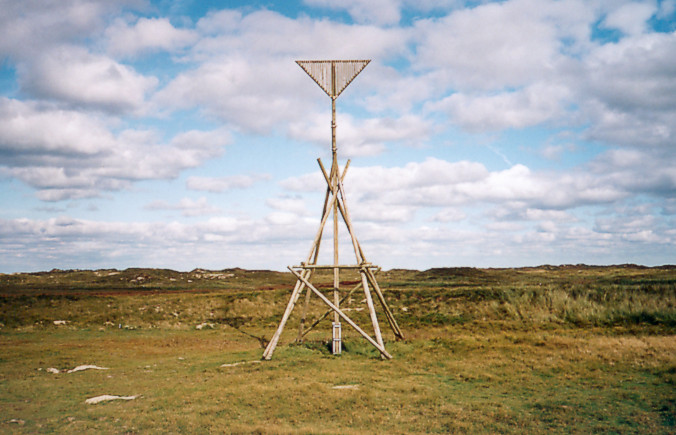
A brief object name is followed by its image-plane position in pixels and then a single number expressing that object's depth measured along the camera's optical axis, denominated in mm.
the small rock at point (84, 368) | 17042
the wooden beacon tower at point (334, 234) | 19141
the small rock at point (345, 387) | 12797
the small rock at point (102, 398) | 12484
